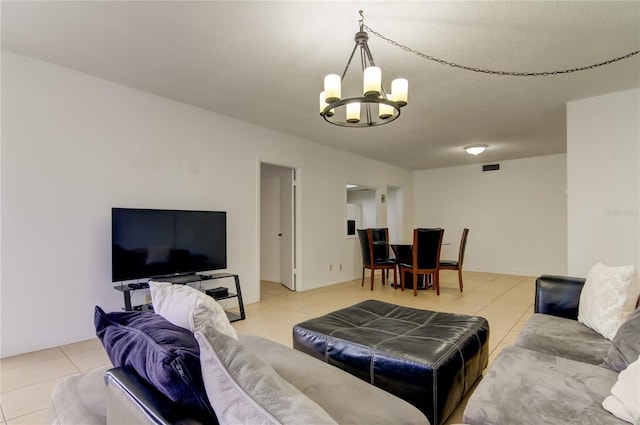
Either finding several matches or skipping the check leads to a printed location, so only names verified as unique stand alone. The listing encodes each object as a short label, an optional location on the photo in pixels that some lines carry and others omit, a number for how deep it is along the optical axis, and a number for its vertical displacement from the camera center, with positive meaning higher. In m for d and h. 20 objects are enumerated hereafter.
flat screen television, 2.97 -0.26
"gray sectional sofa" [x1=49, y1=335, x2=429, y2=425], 0.86 -0.63
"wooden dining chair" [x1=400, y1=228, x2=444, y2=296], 4.91 -0.55
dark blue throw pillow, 0.85 -0.40
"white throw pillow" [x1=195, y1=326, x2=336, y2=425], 0.66 -0.39
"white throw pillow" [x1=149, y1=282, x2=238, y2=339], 1.00 -0.31
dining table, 5.20 -0.64
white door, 5.16 -0.20
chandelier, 2.11 +0.84
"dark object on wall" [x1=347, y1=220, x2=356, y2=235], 6.93 -0.26
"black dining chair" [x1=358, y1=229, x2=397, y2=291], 5.45 -0.67
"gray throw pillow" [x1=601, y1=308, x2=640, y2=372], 1.42 -0.59
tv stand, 2.88 -0.66
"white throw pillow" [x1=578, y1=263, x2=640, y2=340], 1.84 -0.49
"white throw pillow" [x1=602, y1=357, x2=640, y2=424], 1.07 -0.62
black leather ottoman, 1.60 -0.74
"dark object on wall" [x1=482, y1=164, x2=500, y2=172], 6.94 +1.05
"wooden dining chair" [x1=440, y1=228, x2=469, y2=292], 5.11 -0.76
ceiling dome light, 5.41 +1.12
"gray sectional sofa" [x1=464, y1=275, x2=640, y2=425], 1.16 -0.69
